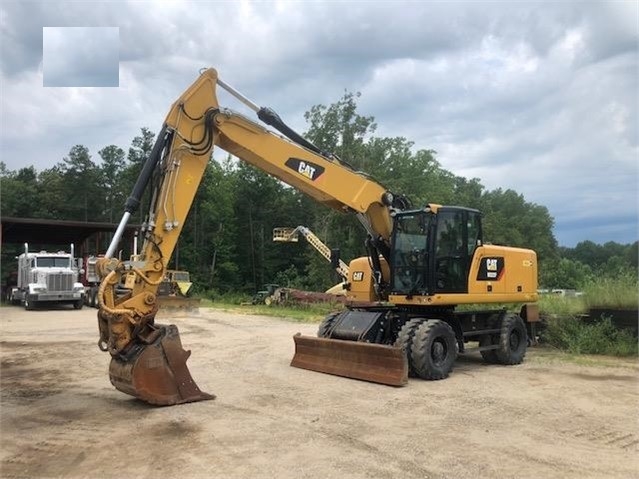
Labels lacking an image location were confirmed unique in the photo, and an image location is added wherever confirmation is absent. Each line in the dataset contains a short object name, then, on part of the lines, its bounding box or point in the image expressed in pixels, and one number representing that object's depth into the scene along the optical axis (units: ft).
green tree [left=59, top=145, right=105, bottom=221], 202.90
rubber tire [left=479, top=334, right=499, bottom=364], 36.70
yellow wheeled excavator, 24.27
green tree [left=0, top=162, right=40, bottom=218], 181.16
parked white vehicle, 84.89
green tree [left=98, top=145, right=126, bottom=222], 207.21
